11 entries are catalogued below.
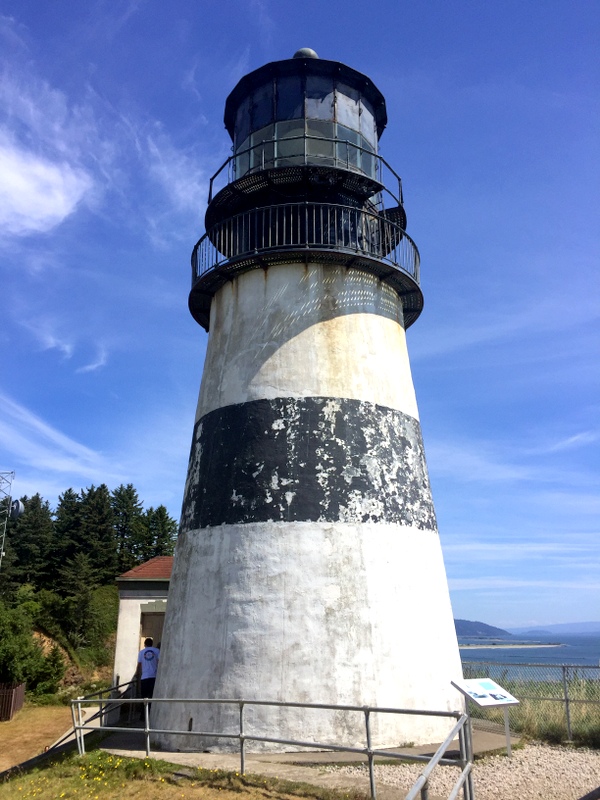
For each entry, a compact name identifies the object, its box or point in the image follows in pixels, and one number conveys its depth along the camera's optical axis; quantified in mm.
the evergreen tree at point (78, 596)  39188
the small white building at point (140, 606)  17375
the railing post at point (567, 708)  9945
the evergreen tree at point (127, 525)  48959
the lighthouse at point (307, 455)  9602
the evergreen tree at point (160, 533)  50438
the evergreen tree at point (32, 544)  46281
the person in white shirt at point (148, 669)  12094
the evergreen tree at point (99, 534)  46875
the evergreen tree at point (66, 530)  47781
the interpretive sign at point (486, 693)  8273
